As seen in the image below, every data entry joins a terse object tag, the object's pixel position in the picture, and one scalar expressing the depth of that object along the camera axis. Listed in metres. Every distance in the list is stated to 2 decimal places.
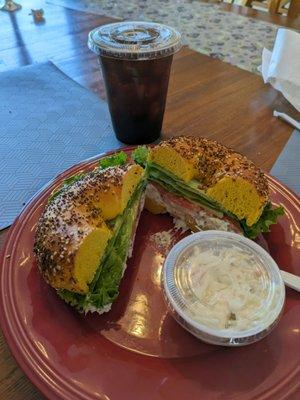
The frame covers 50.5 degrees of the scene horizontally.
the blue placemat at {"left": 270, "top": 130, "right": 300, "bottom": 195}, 0.35
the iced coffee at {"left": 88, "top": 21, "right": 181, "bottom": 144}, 0.33
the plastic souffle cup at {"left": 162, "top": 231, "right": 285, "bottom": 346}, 0.21
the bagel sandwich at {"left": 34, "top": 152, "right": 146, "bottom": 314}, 0.23
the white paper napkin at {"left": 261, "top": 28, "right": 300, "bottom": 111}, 0.46
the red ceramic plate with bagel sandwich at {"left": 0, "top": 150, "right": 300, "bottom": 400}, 0.20
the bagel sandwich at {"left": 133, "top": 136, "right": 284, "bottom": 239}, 0.28
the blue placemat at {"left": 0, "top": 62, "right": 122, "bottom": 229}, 0.35
